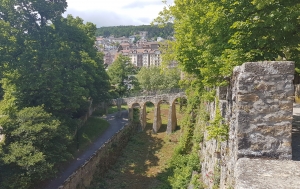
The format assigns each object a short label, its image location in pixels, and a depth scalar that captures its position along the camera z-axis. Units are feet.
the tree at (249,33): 21.91
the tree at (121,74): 111.81
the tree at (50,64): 56.52
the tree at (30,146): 41.83
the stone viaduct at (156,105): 84.70
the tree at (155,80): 114.66
